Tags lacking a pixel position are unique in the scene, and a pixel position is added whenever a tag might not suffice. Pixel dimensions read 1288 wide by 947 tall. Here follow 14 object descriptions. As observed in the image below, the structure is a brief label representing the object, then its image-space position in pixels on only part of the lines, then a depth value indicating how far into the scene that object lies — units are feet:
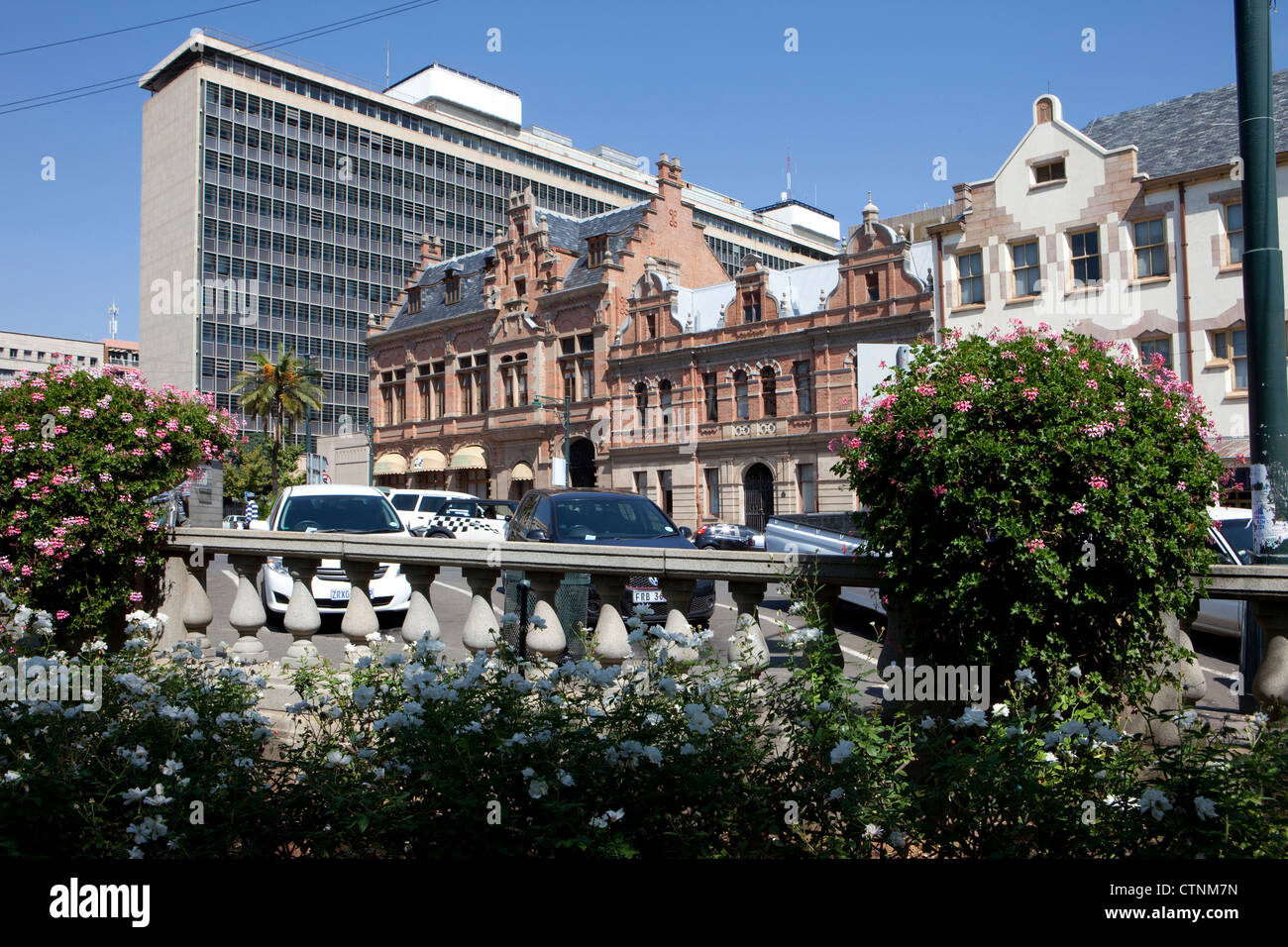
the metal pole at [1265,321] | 15.74
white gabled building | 92.53
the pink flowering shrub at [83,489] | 22.25
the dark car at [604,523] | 36.96
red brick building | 130.21
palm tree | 184.03
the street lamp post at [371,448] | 174.78
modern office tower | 237.04
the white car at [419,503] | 89.51
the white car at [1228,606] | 35.55
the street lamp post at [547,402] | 155.43
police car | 75.72
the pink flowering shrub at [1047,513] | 13.78
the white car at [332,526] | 39.73
